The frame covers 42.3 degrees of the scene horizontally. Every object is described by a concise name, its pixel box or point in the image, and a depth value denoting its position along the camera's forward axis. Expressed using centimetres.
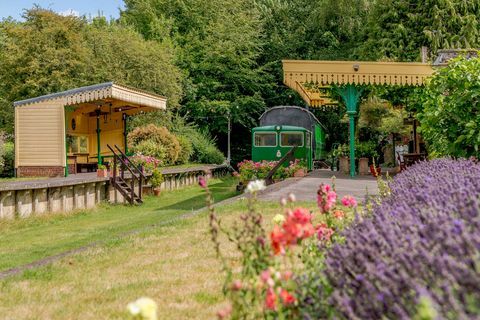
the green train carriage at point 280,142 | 2391
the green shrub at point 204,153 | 3428
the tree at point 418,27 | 3256
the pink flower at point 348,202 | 461
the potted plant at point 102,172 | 1904
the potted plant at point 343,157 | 2229
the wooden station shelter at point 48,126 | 2080
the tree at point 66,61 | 3136
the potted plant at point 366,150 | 2181
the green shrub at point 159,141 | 2817
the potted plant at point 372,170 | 1885
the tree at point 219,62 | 3944
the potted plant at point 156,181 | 2109
